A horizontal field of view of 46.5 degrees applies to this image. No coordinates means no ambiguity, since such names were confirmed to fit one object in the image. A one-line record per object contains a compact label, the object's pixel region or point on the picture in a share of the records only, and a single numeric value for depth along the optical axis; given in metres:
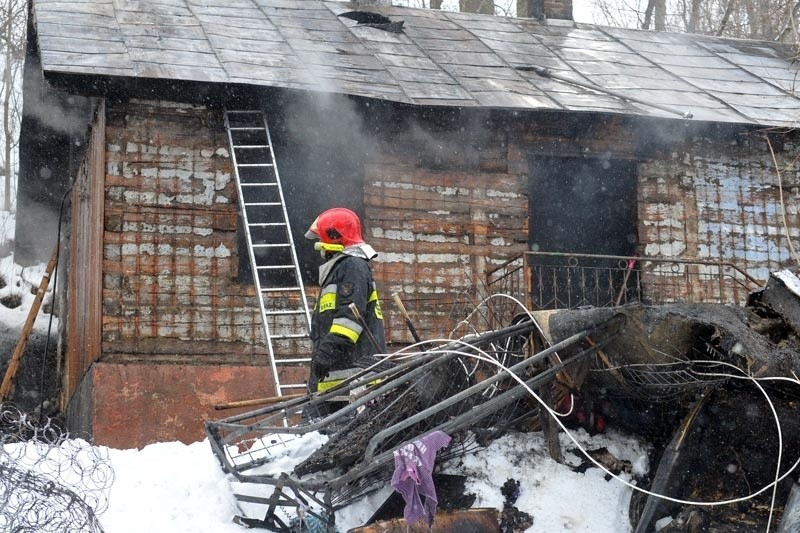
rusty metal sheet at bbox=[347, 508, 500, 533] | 4.41
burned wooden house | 8.59
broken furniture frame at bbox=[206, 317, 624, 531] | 4.39
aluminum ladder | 8.81
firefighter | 5.55
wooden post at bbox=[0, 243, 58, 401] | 10.41
